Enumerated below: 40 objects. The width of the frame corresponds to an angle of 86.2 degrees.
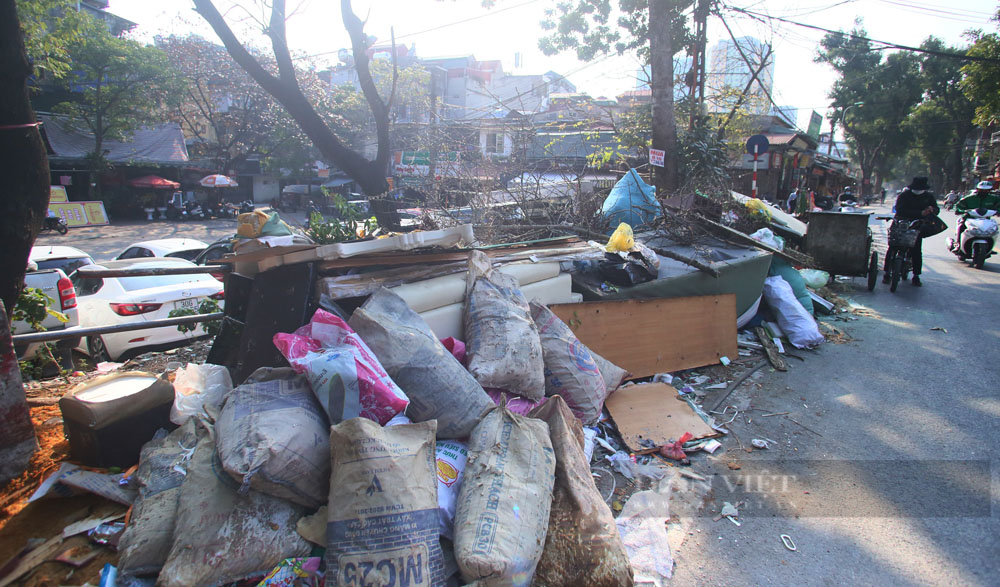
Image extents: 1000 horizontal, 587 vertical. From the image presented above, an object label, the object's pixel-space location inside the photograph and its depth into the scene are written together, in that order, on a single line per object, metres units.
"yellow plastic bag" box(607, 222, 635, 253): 4.50
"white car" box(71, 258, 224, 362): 5.14
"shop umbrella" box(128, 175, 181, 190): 24.97
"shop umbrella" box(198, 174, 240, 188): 25.93
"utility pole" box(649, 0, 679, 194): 7.37
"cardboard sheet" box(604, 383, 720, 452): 3.12
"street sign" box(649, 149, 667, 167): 7.51
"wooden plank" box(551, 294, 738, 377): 3.83
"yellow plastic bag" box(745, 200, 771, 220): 7.09
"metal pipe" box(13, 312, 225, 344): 3.42
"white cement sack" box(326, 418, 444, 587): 1.59
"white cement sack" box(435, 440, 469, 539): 1.91
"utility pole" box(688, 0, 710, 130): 10.88
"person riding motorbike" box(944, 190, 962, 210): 29.45
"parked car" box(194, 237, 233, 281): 8.45
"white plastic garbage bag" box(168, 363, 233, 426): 2.42
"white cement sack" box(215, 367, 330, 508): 1.78
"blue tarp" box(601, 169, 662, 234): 5.89
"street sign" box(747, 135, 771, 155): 9.99
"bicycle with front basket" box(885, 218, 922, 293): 6.87
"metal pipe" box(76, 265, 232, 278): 3.45
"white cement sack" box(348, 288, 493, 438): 2.34
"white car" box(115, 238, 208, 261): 8.58
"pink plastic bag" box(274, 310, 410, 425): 2.06
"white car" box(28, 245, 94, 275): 6.33
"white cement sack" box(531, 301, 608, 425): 3.03
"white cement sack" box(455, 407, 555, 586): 1.67
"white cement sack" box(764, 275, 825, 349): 4.80
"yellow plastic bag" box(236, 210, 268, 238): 3.40
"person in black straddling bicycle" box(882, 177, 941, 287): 7.10
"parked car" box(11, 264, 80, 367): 4.51
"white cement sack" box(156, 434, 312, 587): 1.66
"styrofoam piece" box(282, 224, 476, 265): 2.89
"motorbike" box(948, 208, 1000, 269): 8.63
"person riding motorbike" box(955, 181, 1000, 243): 9.17
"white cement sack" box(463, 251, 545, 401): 2.69
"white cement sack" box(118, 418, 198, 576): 1.75
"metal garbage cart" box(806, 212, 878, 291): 6.91
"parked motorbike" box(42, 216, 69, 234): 18.61
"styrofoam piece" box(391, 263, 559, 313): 3.04
